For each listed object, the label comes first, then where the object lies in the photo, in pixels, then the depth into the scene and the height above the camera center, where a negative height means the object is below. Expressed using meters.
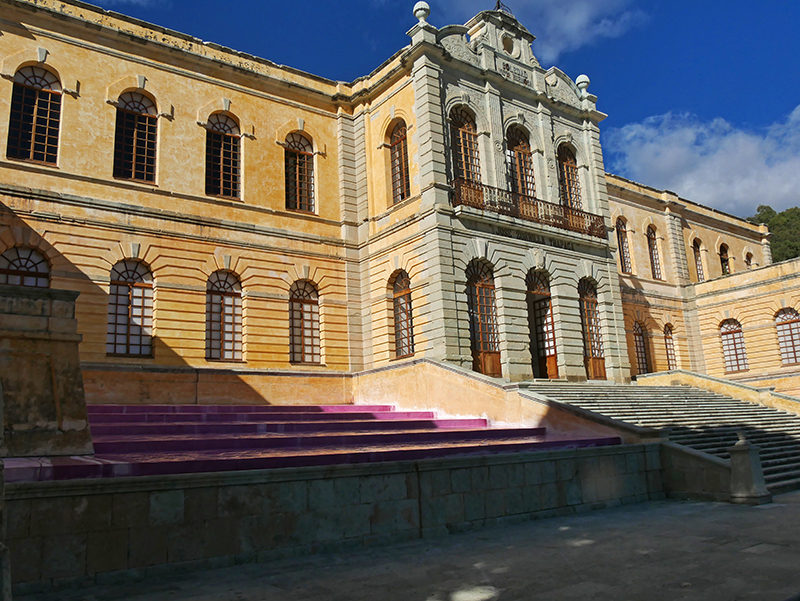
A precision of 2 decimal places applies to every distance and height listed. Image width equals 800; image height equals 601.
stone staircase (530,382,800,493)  13.88 +0.04
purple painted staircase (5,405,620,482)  7.51 -0.04
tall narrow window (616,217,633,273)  30.23 +8.02
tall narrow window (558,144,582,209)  23.56 +8.80
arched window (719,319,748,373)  29.66 +3.23
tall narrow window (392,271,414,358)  19.30 +3.38
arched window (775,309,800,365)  27.62 +3.37
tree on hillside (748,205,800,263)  50.22 +14.46
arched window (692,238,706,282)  34.09 +8.21
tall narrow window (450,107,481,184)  20.34 +8.80
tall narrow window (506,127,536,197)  22.03 +8.88
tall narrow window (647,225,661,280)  31.70 +8.14
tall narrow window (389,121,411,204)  20.36 +8.36
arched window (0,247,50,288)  15.42 +4.28
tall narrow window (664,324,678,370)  30.28 +3.37
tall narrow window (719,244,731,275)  36.06 +8.62
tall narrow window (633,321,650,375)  28.92 +3.24
